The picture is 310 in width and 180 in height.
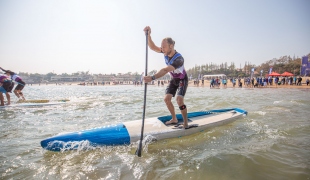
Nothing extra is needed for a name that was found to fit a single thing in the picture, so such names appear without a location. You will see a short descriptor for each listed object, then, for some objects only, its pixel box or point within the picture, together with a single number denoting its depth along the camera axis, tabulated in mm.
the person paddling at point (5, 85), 11438
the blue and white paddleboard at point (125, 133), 3844
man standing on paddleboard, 4637
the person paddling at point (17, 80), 12427
